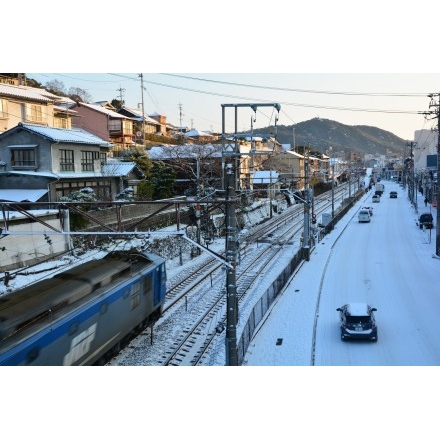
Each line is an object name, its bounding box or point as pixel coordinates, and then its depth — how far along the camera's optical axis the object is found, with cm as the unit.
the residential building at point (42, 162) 2214
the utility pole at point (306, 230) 2245
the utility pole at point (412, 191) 5149
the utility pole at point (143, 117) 4439
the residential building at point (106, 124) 3872
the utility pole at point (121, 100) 6126
